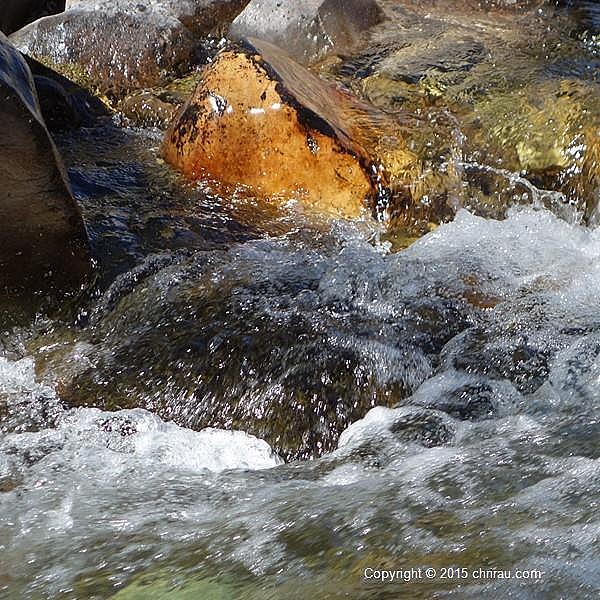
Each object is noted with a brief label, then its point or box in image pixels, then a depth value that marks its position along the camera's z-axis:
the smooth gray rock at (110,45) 6.23
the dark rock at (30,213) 3.42
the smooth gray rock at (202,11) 6.84
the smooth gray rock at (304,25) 6.26
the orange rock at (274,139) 4.78
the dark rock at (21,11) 7.20
